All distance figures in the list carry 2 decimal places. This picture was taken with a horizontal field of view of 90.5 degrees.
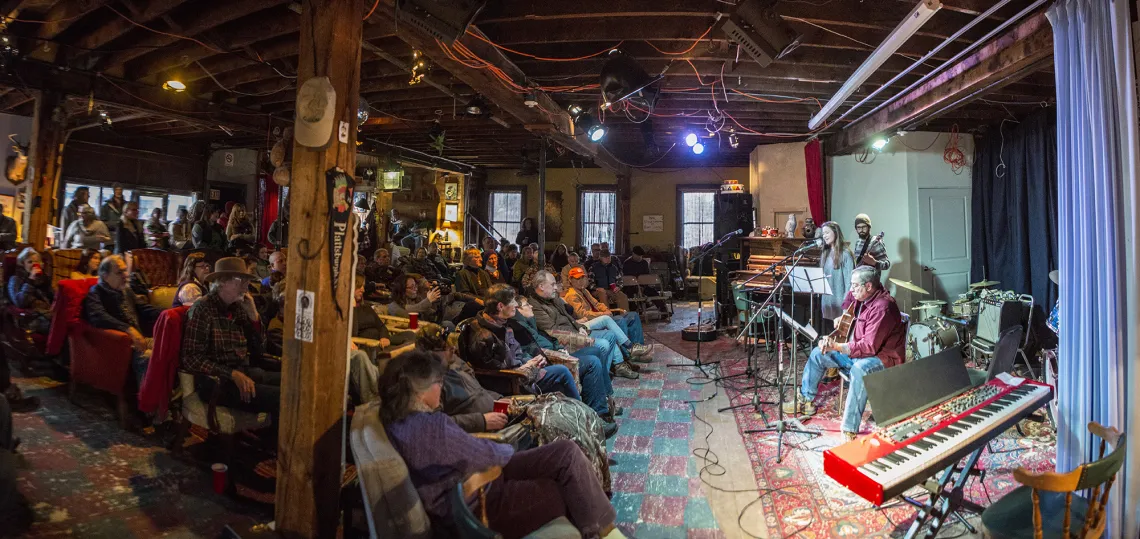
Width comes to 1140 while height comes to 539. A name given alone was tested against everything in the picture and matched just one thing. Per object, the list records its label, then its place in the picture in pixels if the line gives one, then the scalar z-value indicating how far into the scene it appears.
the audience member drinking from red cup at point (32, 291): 5.23
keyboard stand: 2.62
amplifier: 5.20
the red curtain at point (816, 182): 8.77
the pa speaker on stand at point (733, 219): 9.85
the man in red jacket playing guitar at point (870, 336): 4.31
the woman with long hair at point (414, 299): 5.79
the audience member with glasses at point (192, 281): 4.25
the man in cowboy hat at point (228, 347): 3.36
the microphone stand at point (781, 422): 4.11
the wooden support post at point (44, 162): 6.15
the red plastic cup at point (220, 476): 3.15
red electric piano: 2.18
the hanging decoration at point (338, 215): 2.61
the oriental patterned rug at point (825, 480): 3.01
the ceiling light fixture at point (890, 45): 3.09
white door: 7.91
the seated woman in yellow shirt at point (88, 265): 5.51
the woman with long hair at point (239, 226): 9.18
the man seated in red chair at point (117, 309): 4.02
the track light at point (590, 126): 6.86
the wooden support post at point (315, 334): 2.59
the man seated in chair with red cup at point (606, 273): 9.50
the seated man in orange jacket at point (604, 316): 6.31
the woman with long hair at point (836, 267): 6.85
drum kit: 5.79
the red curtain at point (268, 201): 12.11
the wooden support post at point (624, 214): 14.38
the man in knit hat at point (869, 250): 6.85
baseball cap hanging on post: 2.55
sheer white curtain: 2.55
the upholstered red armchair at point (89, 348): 4.02
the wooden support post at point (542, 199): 9.47
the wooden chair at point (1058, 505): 1.84
